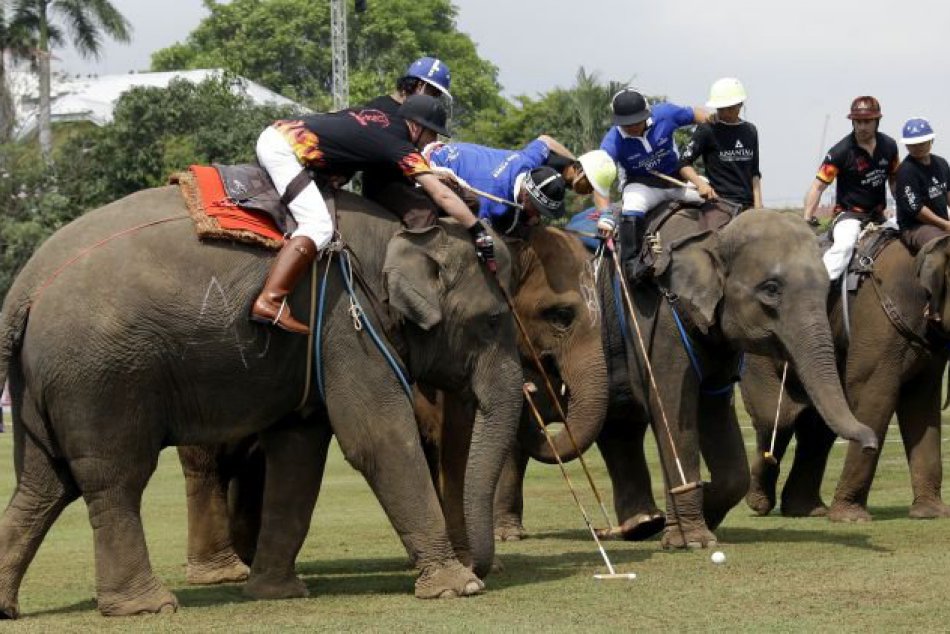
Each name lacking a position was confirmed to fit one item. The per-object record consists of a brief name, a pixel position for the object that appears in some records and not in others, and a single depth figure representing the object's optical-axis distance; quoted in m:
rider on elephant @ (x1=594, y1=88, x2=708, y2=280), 15.09
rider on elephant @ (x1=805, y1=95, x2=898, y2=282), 17.11
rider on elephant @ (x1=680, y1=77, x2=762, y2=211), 16.06
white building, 85.88
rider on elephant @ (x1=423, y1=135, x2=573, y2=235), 13.20
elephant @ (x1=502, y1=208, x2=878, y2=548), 13.90
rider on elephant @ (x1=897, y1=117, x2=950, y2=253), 16.75
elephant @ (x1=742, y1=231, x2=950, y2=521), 16.44
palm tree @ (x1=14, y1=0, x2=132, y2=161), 70.19
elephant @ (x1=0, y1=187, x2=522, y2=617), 11.38
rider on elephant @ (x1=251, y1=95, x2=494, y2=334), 11.92
